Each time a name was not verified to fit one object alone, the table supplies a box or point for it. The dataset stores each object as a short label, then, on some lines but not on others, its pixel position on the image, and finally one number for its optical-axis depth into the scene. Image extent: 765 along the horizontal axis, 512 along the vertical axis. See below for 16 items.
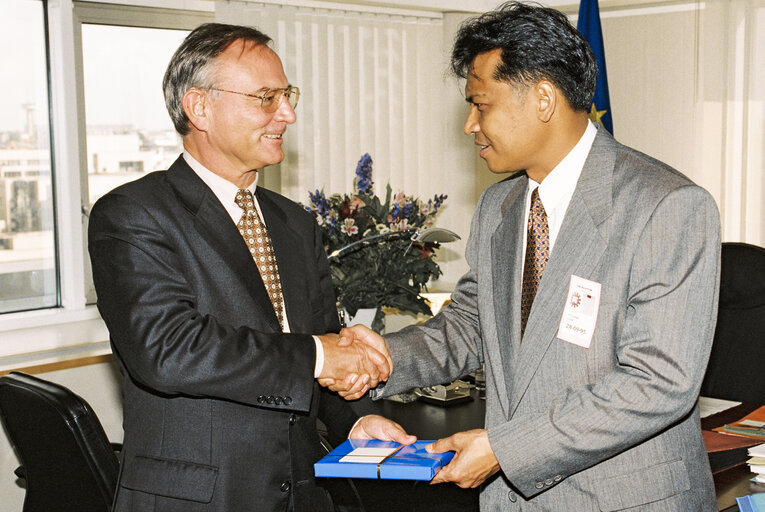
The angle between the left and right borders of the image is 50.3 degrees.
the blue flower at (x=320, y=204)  3.27
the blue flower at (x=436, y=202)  3.42
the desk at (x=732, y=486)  1.88
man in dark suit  1.75
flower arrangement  3.14
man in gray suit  1.60
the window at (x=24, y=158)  3.96
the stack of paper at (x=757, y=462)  2.03
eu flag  4.63
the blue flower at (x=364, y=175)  3.35
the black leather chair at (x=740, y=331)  3.07
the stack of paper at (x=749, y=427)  2.35
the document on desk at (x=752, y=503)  1.72
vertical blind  4.63
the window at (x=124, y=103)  4.18
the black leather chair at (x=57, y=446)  2.26
